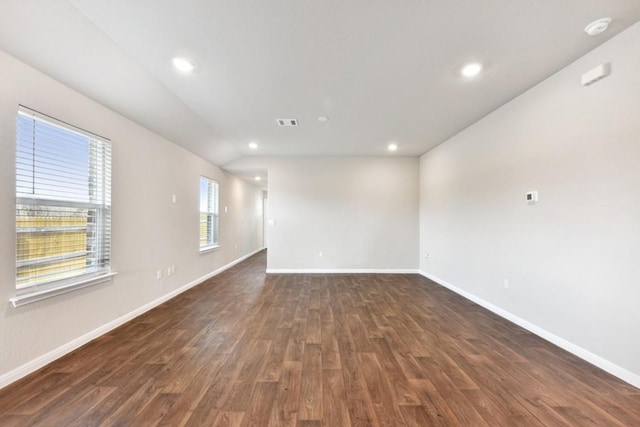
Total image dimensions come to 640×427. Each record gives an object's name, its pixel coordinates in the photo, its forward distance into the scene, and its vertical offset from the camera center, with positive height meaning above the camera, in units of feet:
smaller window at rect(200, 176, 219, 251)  17.19 +0.15
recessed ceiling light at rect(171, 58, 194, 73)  7.45 +4.44
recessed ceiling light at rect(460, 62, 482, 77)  7.76 +4.51
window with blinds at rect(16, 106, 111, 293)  6.65 +0.35
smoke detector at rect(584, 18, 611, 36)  6.01 +4.50
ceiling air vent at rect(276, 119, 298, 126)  12.19 +4.49
